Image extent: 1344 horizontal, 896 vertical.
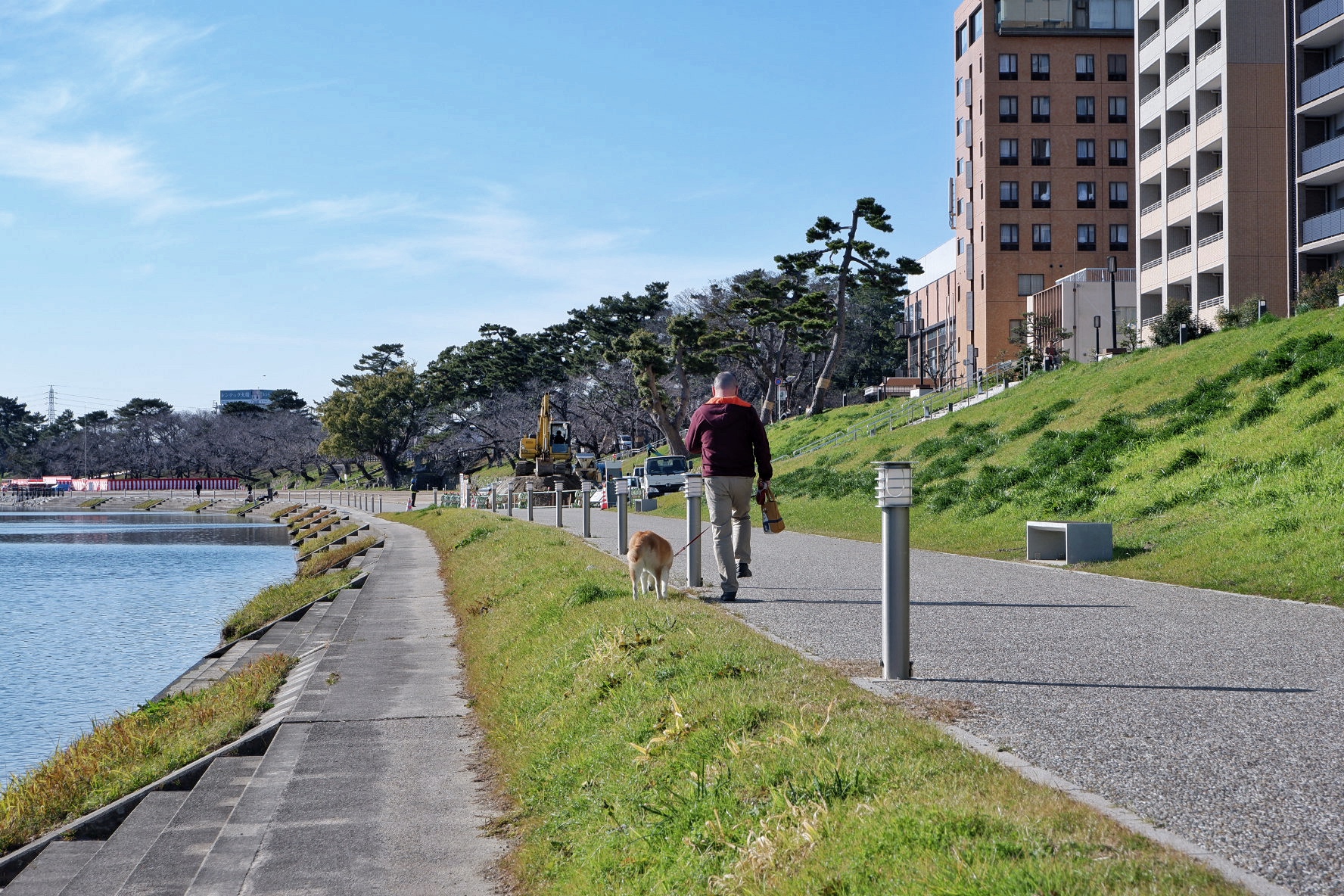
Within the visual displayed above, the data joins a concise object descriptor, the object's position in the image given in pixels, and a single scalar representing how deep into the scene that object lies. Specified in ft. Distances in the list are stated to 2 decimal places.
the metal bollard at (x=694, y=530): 40.06
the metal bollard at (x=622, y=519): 61.31
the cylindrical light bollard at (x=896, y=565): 22.22
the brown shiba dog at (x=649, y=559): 36.09
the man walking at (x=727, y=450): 36.01
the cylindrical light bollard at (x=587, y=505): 78.54
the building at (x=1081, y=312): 164.14
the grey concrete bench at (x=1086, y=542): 48.44
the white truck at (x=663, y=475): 155.12
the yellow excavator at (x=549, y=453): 199.82
